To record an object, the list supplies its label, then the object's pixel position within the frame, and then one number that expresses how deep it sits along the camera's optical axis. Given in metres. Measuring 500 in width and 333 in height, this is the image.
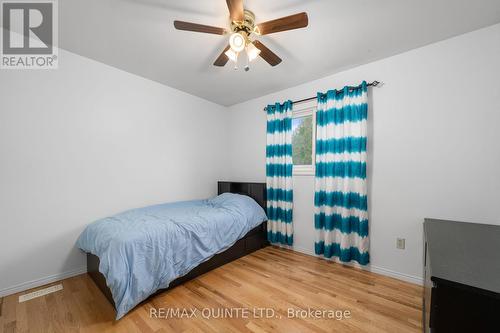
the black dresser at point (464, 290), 0.78
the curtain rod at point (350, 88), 2.29
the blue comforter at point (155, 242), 1.62
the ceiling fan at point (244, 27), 1.40
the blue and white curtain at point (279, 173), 2.98
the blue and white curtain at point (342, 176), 2.32
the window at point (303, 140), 2.90
